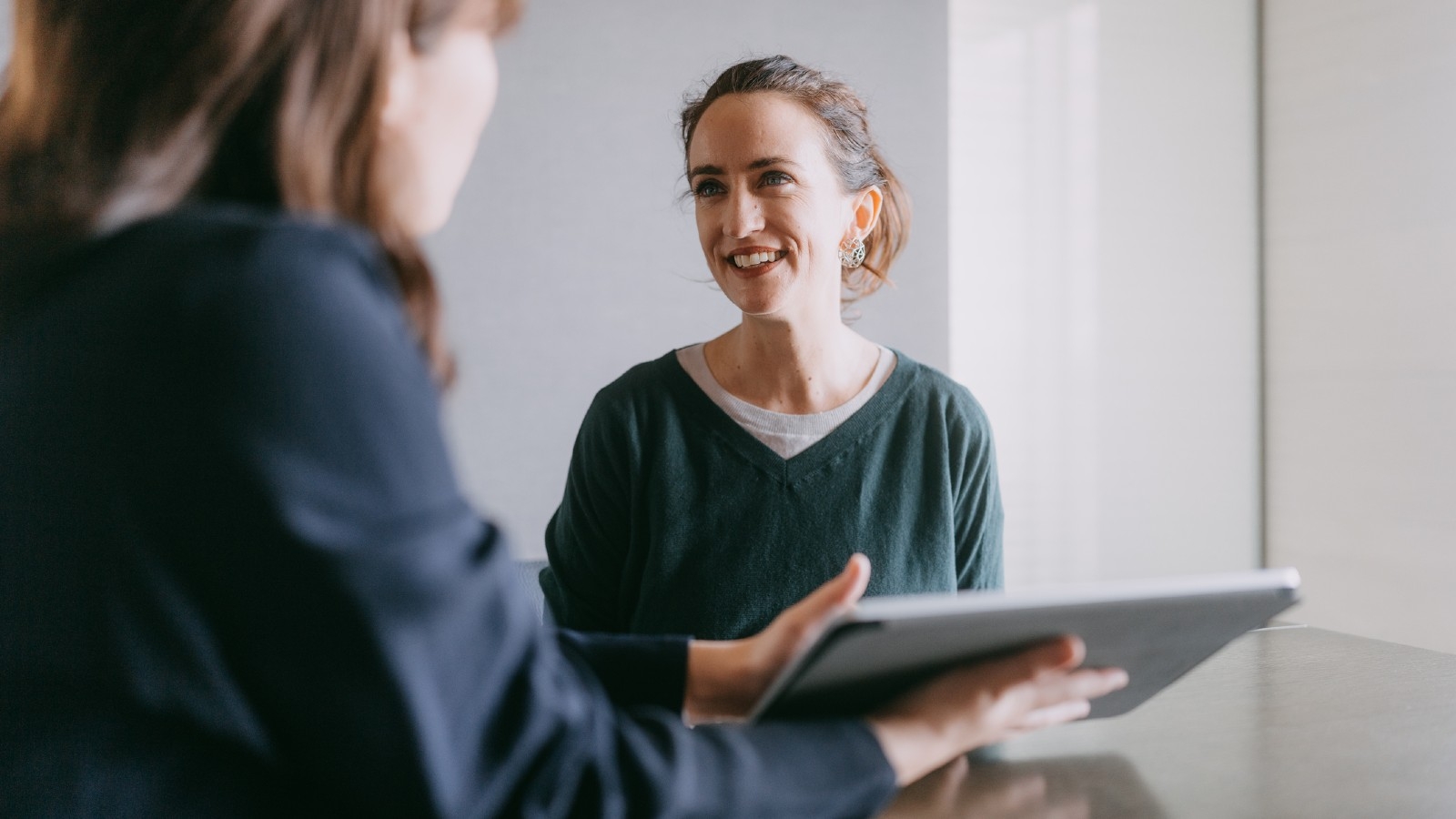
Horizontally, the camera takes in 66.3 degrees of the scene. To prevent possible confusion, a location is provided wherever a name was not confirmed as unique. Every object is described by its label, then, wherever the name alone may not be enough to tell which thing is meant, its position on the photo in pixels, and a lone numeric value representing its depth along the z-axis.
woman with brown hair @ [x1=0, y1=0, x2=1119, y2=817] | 0.52
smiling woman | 1.57
